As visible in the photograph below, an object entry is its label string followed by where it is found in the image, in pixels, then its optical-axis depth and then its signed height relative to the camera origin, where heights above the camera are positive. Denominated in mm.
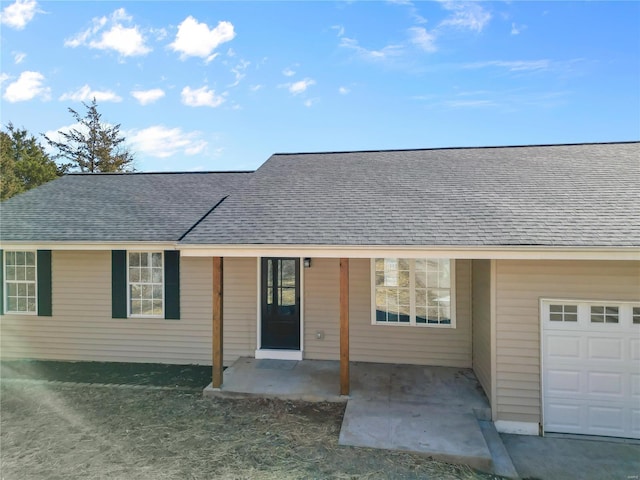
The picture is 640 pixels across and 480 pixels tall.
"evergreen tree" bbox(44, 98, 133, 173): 26891 +7307
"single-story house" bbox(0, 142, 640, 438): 4879 -650
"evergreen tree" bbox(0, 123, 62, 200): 22641 +5211
